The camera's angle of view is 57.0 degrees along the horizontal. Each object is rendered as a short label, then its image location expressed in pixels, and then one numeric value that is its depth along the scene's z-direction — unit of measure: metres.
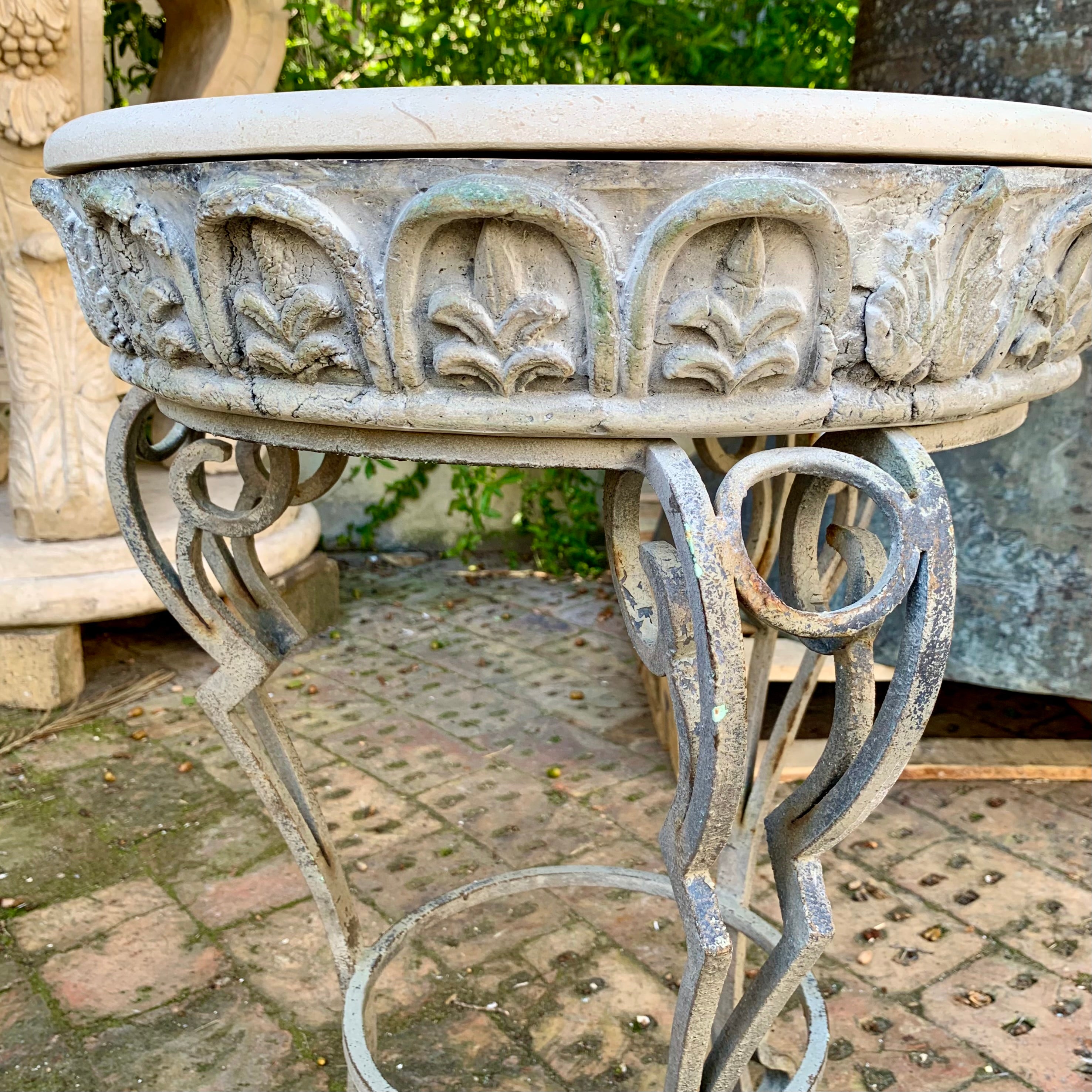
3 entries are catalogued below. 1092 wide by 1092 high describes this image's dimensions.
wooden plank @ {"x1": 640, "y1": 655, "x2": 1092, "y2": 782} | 2.36
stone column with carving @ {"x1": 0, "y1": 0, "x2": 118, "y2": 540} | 2.50
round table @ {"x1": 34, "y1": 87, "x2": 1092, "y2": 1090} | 0.76
